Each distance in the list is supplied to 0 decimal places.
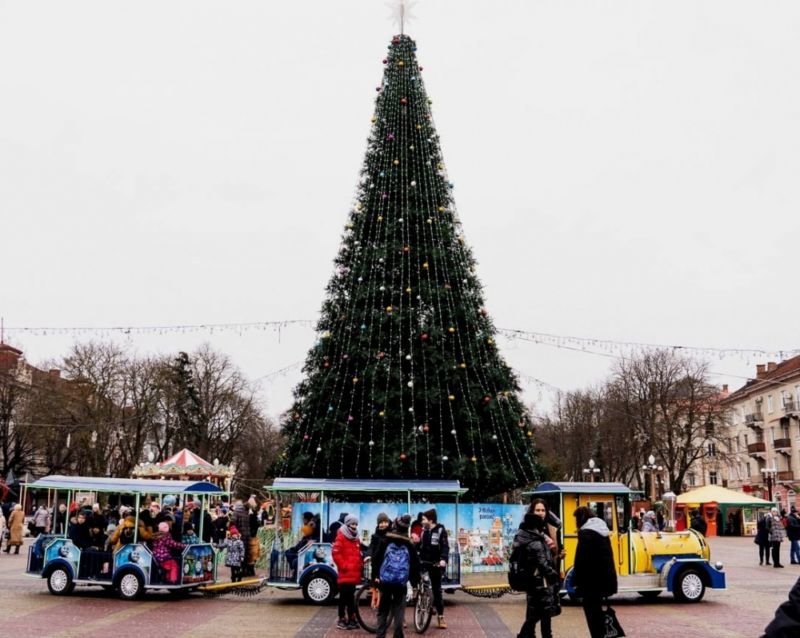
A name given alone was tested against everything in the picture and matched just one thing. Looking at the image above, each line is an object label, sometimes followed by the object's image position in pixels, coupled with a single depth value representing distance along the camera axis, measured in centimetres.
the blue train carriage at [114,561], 1530
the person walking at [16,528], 2758
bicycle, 1175
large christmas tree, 2130
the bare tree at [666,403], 5534
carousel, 3214
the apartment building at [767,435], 6450
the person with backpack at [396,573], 966
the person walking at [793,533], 2438
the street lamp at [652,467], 4378
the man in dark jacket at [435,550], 1241
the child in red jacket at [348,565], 1195
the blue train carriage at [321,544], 1538
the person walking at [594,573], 874
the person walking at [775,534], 2398
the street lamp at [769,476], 5882
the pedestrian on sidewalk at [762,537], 2475
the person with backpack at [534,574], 915
